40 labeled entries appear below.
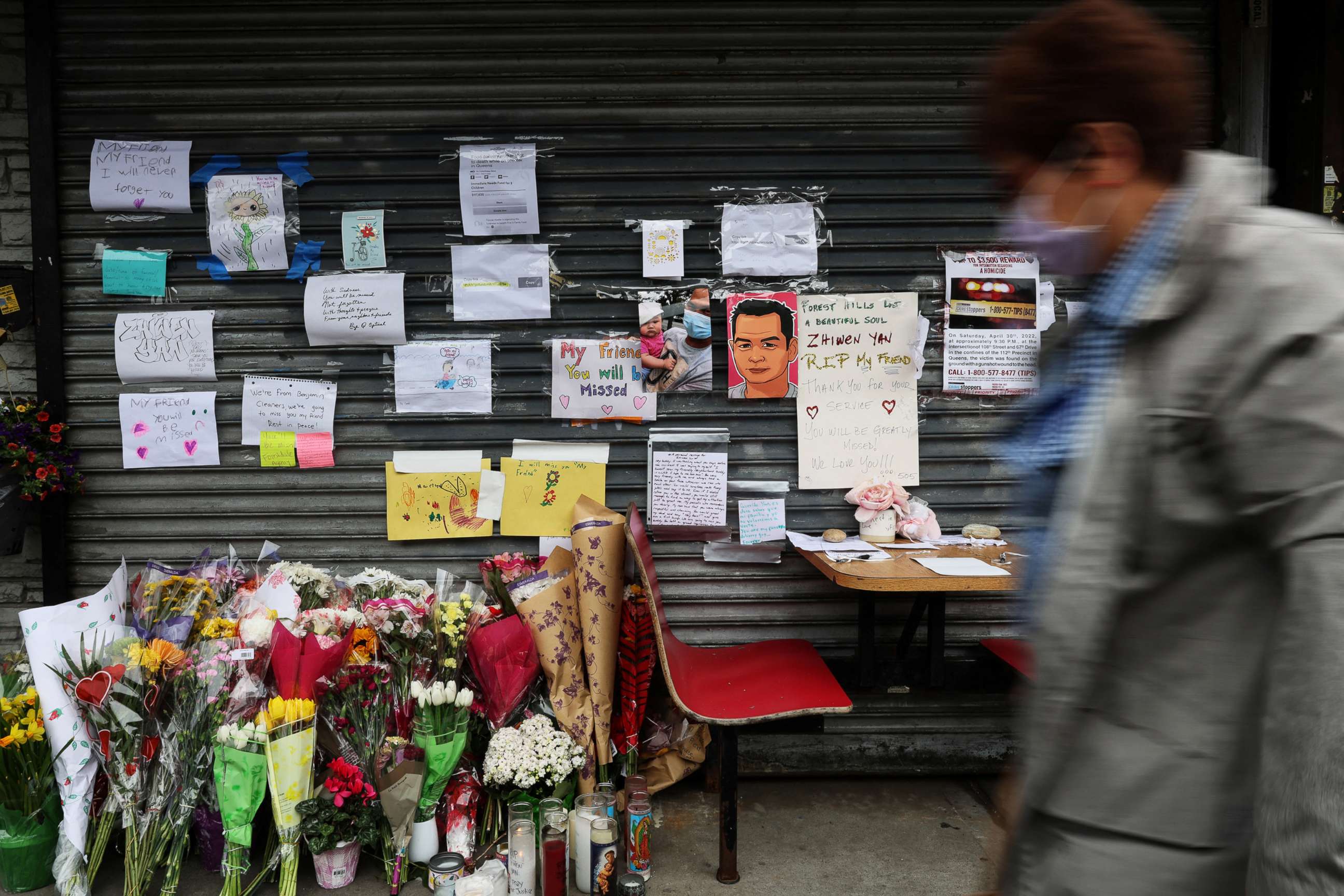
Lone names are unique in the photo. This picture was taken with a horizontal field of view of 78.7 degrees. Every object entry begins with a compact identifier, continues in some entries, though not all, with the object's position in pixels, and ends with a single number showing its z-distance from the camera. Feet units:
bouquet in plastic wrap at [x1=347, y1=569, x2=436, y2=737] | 11.16
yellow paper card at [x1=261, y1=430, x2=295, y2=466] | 13.70
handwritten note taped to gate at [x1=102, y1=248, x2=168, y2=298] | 13.55
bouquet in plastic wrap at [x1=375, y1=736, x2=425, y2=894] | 10.55
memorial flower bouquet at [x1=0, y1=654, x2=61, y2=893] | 10.48
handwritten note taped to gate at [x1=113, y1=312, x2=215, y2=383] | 13.58
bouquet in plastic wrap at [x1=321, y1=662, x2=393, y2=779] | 10.79
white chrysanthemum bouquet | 10.87
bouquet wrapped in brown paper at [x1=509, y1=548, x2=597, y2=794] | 11.61
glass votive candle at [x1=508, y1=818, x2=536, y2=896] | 10.20
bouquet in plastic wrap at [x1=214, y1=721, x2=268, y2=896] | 10.18
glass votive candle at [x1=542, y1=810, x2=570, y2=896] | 10.25
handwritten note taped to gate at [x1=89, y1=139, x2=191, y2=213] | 13.47
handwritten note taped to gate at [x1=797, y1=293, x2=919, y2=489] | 13.56
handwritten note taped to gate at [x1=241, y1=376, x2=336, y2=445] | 13.66
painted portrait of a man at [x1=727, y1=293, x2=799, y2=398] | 13.50
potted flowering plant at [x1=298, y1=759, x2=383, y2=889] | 10.44
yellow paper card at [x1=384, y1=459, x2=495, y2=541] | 13.65
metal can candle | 9.55
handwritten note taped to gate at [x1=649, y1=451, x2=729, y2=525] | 13.58
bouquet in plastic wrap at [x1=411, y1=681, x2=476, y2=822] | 10.84
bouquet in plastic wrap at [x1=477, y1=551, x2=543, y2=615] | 12.51
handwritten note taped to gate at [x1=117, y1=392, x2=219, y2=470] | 13.66
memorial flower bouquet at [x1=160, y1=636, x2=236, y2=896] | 10.44
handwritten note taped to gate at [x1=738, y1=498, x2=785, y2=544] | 13.60
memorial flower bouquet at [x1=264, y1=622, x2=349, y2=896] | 10.26
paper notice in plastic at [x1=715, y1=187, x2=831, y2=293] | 13.47
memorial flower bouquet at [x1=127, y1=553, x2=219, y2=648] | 11.43
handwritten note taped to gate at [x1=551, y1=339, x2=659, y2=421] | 13.53
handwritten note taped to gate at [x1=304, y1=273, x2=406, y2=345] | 13.51
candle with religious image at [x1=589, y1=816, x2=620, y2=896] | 10.28
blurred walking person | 3.10
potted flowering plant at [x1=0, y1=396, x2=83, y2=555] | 12.62
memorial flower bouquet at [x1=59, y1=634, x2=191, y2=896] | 10.28
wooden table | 10.59
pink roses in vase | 13.14
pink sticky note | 13.69
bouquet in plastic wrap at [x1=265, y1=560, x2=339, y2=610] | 12.48
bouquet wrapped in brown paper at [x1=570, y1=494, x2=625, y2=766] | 11.51
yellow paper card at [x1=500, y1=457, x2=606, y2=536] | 13.61
